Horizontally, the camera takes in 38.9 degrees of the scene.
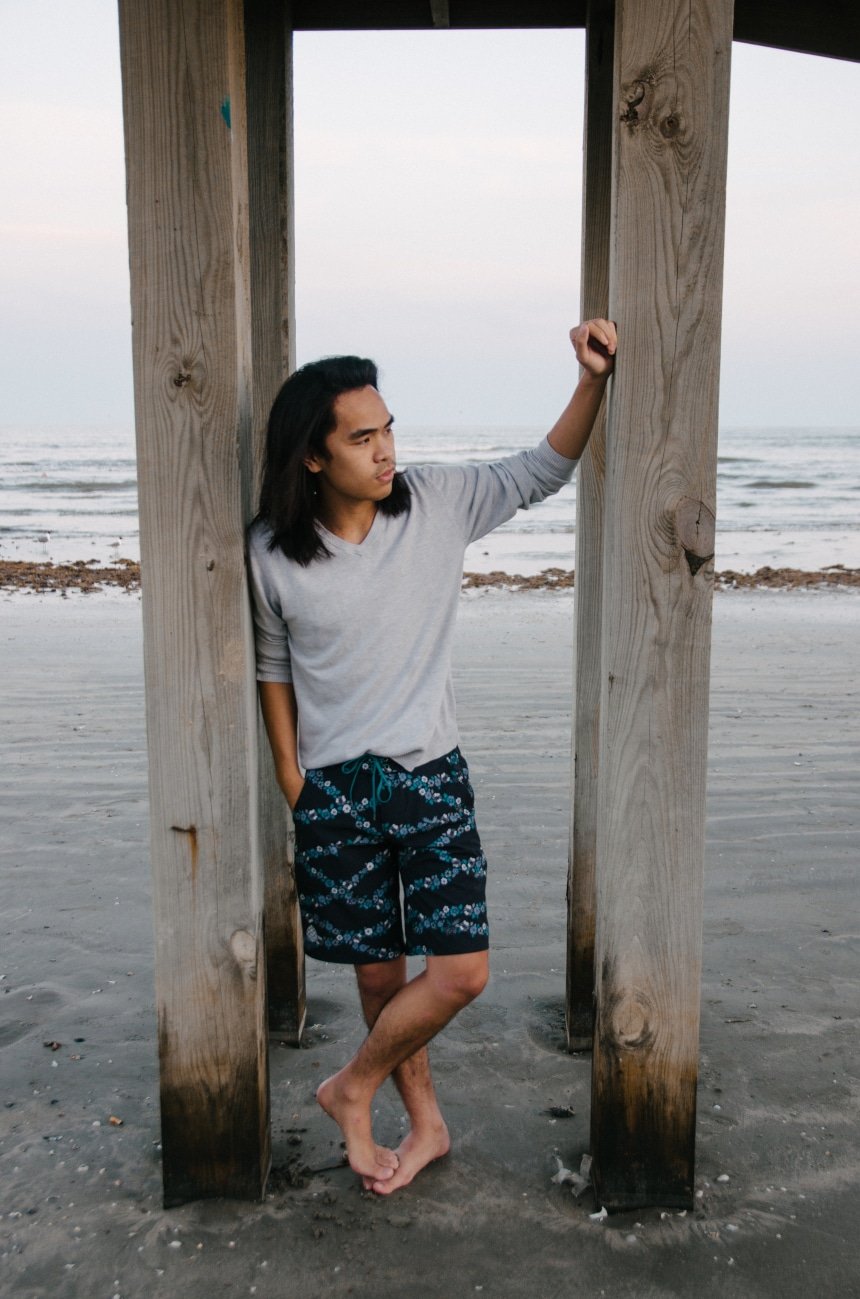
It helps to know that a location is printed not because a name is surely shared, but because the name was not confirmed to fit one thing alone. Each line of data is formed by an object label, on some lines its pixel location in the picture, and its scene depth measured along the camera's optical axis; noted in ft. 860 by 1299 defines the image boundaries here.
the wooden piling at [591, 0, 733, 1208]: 8.06
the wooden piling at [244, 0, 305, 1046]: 10.96
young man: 8.91
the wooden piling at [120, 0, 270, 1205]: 8.14
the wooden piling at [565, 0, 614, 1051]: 10.78
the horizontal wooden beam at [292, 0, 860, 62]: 11.78
